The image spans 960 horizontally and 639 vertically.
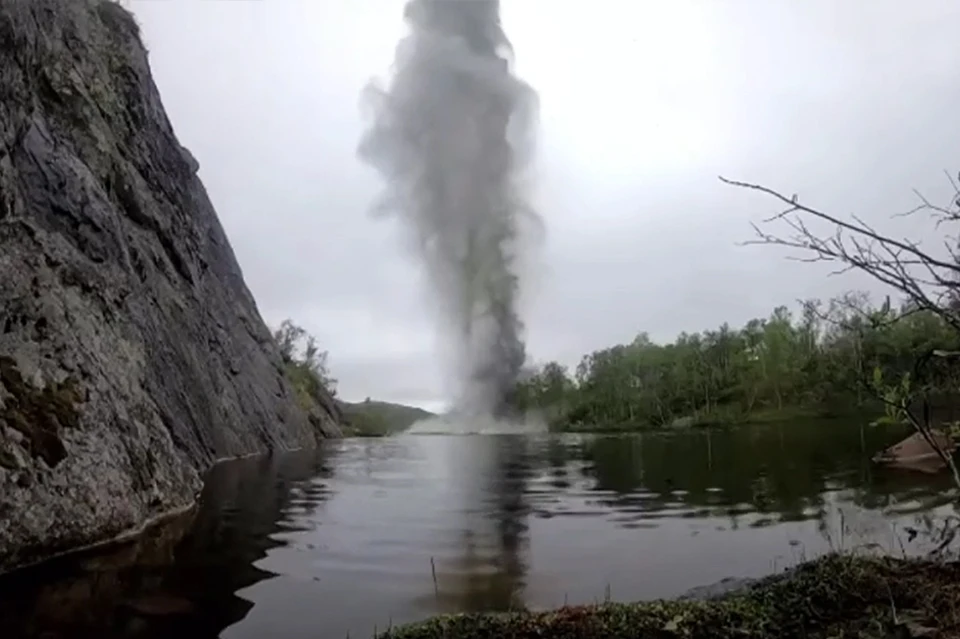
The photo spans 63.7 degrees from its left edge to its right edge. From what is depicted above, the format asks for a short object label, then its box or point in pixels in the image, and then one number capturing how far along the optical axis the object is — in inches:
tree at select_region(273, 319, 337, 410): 2871.8
